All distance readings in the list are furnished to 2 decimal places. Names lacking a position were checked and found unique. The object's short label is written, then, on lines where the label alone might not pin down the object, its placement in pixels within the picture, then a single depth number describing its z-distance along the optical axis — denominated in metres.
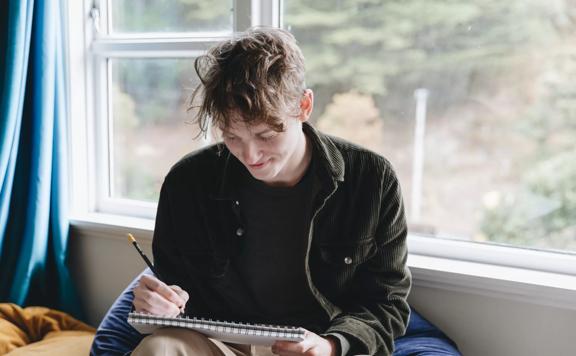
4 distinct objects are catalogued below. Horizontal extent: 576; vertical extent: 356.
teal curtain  1.78
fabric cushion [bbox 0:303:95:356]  1.64
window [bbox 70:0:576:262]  1.52
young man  1.21
